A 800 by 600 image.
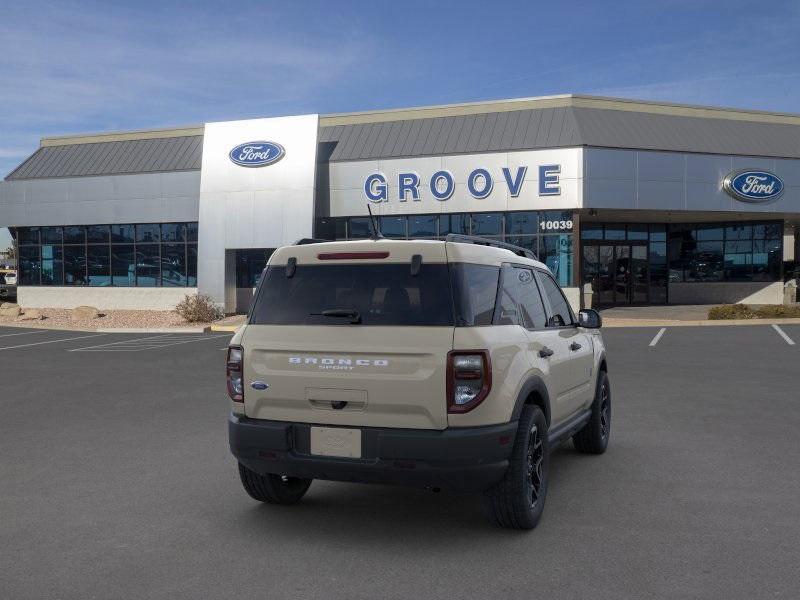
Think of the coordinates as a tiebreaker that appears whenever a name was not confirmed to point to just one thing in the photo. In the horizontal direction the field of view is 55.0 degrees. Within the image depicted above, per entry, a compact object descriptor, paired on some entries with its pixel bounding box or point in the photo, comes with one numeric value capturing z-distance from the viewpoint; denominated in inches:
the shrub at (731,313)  928.3
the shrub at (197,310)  1058.7
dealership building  1042.7
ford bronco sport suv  171.8
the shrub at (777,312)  936.9
